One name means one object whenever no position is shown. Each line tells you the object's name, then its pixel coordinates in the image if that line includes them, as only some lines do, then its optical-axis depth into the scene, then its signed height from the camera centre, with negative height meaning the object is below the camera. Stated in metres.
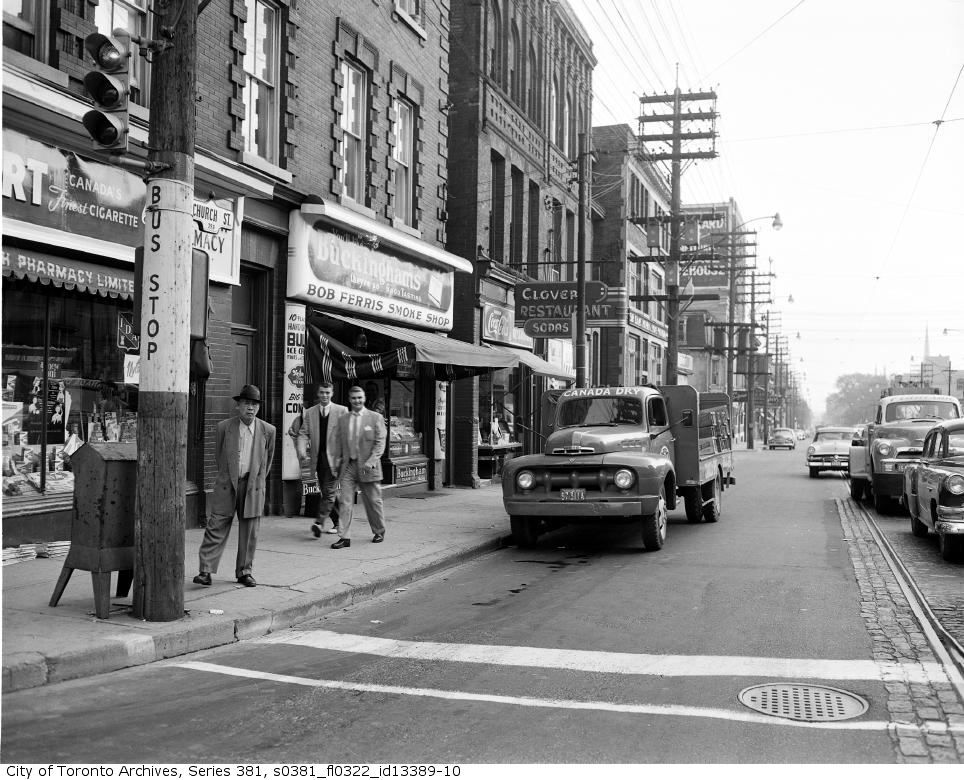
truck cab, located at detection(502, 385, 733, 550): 11.58 -0.48
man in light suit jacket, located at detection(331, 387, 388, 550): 11.30 -0.33
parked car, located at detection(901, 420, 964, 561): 10.54 -0.71
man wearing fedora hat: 8.43 -0.54
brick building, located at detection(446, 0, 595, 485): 21.61 +6.18
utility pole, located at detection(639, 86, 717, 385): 31.31 +9.35
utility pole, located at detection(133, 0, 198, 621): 7.03 +0.67
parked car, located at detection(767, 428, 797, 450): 63.61 -0.72
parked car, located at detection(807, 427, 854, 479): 29.17 -0.81
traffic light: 6.71 +2.39
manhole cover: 5.16 -1.56
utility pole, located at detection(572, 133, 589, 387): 20.31 +2.75
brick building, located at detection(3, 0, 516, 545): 9.72 +2.67
